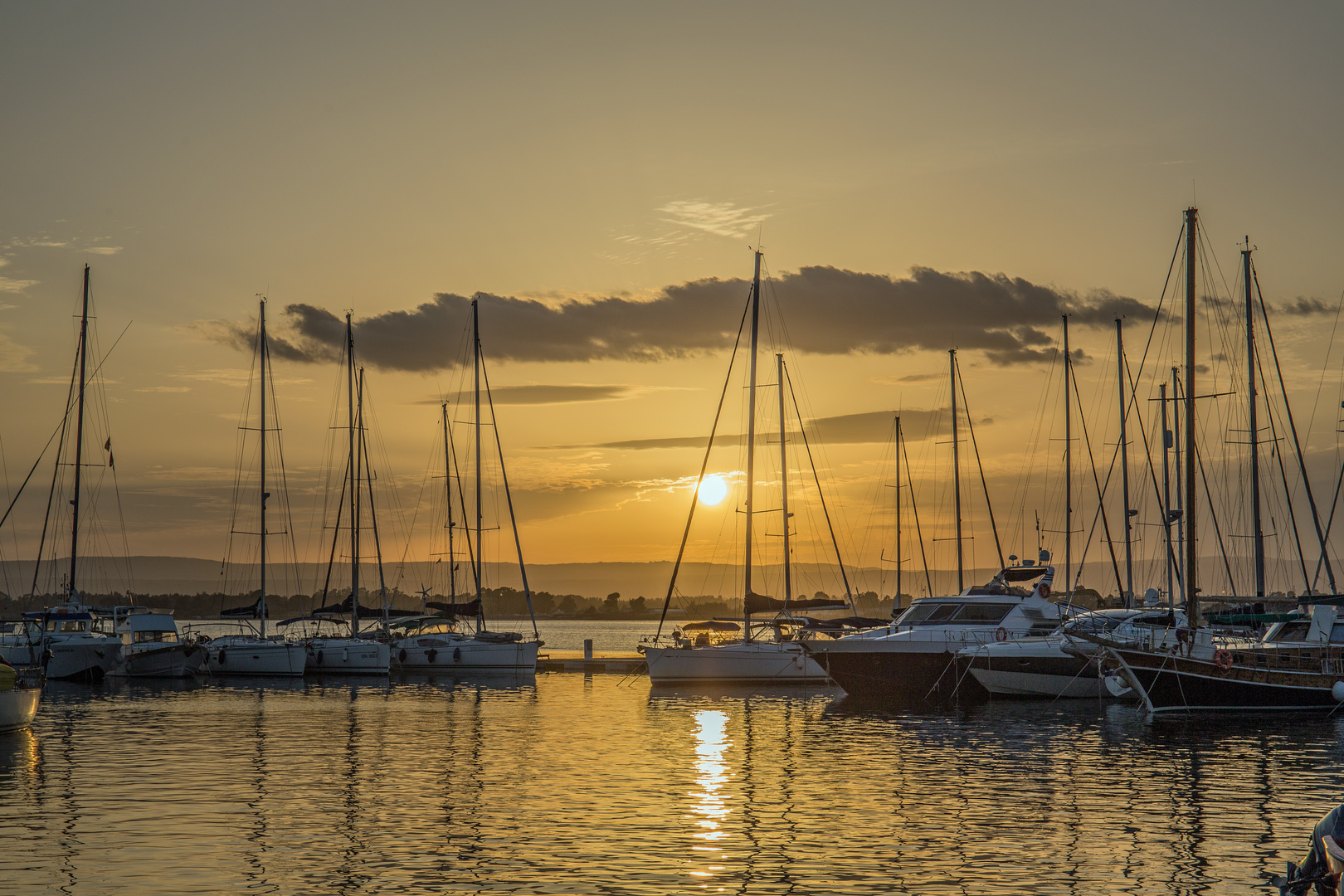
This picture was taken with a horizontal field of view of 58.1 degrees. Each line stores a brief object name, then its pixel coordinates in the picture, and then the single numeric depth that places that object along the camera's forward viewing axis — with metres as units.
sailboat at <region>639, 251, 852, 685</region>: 48.47
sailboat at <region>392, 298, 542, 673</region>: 60.53
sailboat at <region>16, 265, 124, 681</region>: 55.56
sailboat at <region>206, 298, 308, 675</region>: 58.41
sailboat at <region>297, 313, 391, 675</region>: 58.75
